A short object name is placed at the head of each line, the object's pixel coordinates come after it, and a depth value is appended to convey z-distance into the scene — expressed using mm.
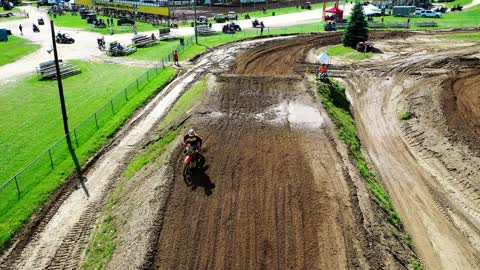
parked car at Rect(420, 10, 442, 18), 75750
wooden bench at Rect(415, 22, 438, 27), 66438
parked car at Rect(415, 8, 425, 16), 78150
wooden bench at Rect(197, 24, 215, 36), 65775
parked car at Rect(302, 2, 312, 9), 100819
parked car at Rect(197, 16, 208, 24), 72719
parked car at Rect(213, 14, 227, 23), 79312
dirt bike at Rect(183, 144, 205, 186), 19094
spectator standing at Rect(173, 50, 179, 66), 46075
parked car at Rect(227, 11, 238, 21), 82500
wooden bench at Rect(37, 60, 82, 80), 41031
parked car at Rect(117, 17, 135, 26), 80362
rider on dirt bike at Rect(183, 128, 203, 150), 19297
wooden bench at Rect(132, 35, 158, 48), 57709
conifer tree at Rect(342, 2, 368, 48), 50812
